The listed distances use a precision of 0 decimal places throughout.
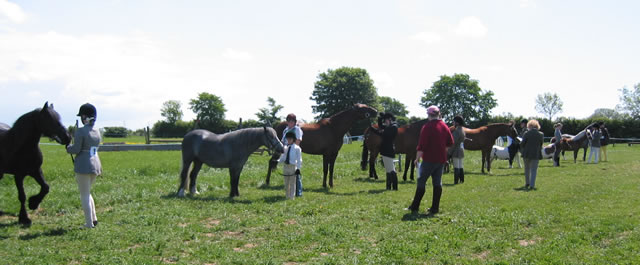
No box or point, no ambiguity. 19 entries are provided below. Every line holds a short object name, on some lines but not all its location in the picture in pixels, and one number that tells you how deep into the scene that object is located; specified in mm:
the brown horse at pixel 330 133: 13094
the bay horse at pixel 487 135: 18688
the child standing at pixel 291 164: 10359
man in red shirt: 8312
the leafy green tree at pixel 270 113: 67438
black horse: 7562
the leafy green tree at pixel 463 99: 79750
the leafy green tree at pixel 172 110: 127625
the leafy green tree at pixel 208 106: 98669
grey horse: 10836
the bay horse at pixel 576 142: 23422
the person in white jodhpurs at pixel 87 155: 7285
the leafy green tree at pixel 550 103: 96438
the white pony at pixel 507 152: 19359
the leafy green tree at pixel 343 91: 69250
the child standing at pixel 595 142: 21828
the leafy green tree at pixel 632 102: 82000
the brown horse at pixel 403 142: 15430
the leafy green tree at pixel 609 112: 86538
